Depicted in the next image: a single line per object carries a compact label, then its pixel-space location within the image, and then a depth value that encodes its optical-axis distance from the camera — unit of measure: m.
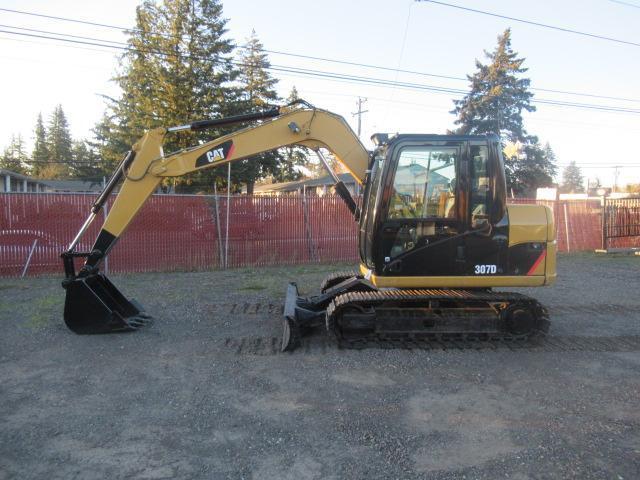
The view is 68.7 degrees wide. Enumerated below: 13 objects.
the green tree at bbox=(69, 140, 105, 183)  41.88
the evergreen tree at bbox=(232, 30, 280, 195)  31.11
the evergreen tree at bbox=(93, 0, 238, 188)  29.59
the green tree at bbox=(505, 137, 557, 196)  38.19
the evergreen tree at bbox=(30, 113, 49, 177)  72.19
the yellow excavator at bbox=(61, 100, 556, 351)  5.55
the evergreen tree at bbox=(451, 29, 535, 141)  36.66
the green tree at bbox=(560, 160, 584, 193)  114.85
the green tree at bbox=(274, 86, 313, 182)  44.66
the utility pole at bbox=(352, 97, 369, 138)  44.50
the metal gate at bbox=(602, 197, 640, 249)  16.31
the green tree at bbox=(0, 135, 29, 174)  69.56
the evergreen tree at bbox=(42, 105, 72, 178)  71.62
